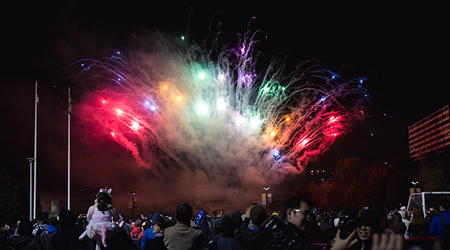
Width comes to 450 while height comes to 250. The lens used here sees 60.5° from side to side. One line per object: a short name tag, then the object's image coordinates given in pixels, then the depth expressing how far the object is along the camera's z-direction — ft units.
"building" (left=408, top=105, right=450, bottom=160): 414.41
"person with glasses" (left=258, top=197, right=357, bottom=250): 9.71
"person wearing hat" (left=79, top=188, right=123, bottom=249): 17.37
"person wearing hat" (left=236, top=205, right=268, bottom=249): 19.24
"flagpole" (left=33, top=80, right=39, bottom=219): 88.03
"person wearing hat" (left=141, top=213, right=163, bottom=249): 26.86
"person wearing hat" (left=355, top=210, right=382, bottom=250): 11.05
